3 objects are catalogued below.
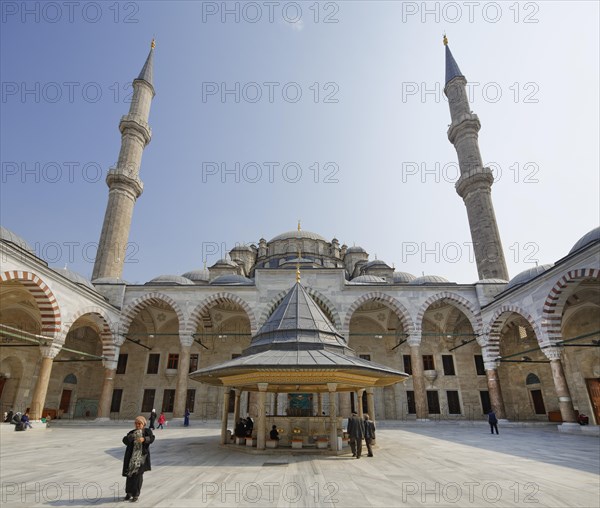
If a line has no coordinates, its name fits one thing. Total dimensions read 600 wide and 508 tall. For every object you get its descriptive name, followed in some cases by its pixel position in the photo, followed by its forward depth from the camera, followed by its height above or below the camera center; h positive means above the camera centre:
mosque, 11.50 +2.83
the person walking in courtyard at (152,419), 13.98 -1.08
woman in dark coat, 4.11 -0.77
